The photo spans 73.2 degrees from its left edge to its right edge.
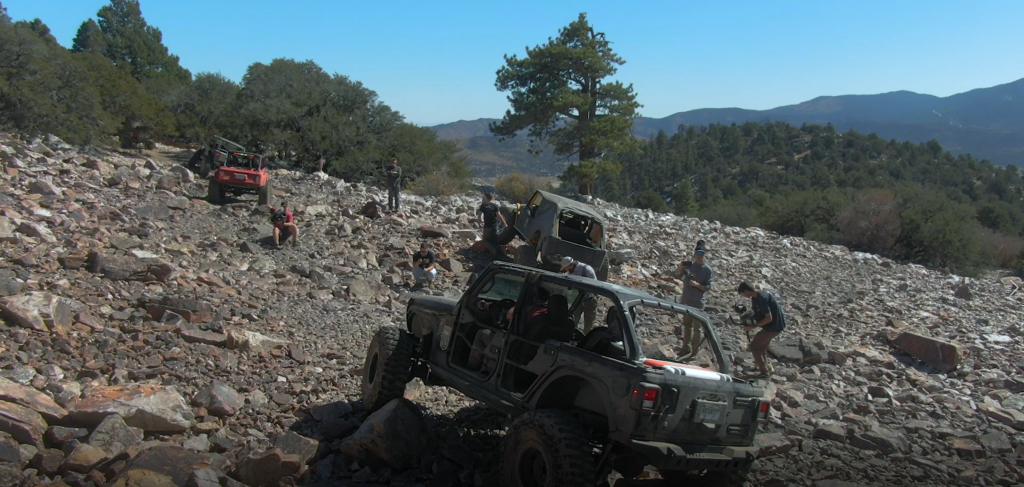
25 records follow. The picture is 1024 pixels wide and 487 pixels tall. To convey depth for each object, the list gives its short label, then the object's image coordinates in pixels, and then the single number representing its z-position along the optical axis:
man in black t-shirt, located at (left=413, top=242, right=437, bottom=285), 11.73
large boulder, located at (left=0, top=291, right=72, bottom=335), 6.59
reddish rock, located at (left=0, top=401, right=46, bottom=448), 4.73
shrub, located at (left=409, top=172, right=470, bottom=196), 22.02
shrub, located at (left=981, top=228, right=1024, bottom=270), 26.28
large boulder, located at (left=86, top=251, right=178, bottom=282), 8.91
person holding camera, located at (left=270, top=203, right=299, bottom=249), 12.98
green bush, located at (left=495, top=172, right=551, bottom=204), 27.19
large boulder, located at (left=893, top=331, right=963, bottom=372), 9.77
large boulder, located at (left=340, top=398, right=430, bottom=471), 4.96
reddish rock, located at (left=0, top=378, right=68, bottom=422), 5.04
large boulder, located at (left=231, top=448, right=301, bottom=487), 4.57
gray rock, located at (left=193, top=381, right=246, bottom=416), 5.65
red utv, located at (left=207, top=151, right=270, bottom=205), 16.22
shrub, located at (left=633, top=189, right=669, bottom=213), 43.10
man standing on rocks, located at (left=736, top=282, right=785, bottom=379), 8.23
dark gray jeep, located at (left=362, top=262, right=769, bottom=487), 4.01
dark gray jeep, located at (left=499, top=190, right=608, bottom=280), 12.09
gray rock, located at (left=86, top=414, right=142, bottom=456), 4.76
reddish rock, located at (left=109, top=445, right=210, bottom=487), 4.21
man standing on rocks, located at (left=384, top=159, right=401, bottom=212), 16.25
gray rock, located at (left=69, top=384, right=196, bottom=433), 5.08
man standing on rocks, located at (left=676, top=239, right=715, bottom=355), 9.12
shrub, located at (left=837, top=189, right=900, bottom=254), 23.61
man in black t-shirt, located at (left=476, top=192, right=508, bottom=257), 13.70
